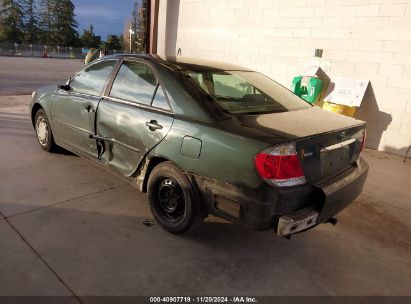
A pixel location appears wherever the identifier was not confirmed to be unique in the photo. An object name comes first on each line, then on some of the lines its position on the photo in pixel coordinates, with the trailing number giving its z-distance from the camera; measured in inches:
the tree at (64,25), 3161.9
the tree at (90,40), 3196.4
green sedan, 100.8
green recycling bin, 281.7
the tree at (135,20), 2518.8
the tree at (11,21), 2856.8
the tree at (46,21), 3100.4
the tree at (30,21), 3004.4
